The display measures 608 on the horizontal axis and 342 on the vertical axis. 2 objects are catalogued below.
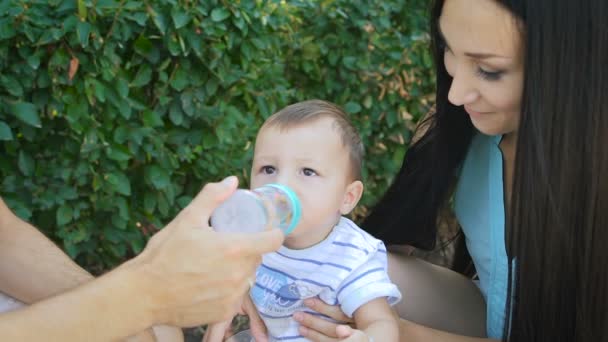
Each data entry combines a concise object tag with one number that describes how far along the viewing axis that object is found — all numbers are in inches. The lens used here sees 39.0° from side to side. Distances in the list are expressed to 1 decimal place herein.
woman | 77.6
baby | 85.1
